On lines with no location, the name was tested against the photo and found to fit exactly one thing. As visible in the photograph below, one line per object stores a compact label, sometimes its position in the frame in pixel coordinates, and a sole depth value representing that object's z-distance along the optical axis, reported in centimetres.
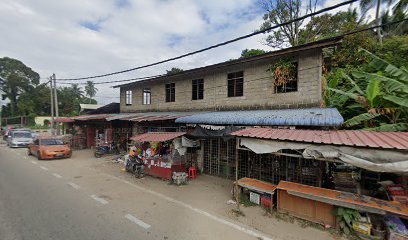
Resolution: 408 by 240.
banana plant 727
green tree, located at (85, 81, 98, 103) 6925
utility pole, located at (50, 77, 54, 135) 2110
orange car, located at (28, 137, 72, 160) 1375
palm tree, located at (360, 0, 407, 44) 1856
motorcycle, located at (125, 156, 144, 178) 1027
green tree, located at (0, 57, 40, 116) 5206
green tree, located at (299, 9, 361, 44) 1859
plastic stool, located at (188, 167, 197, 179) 1025
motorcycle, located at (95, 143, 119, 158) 1513
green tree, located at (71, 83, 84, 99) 6084
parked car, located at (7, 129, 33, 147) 2023
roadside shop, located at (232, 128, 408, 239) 474
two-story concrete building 843
